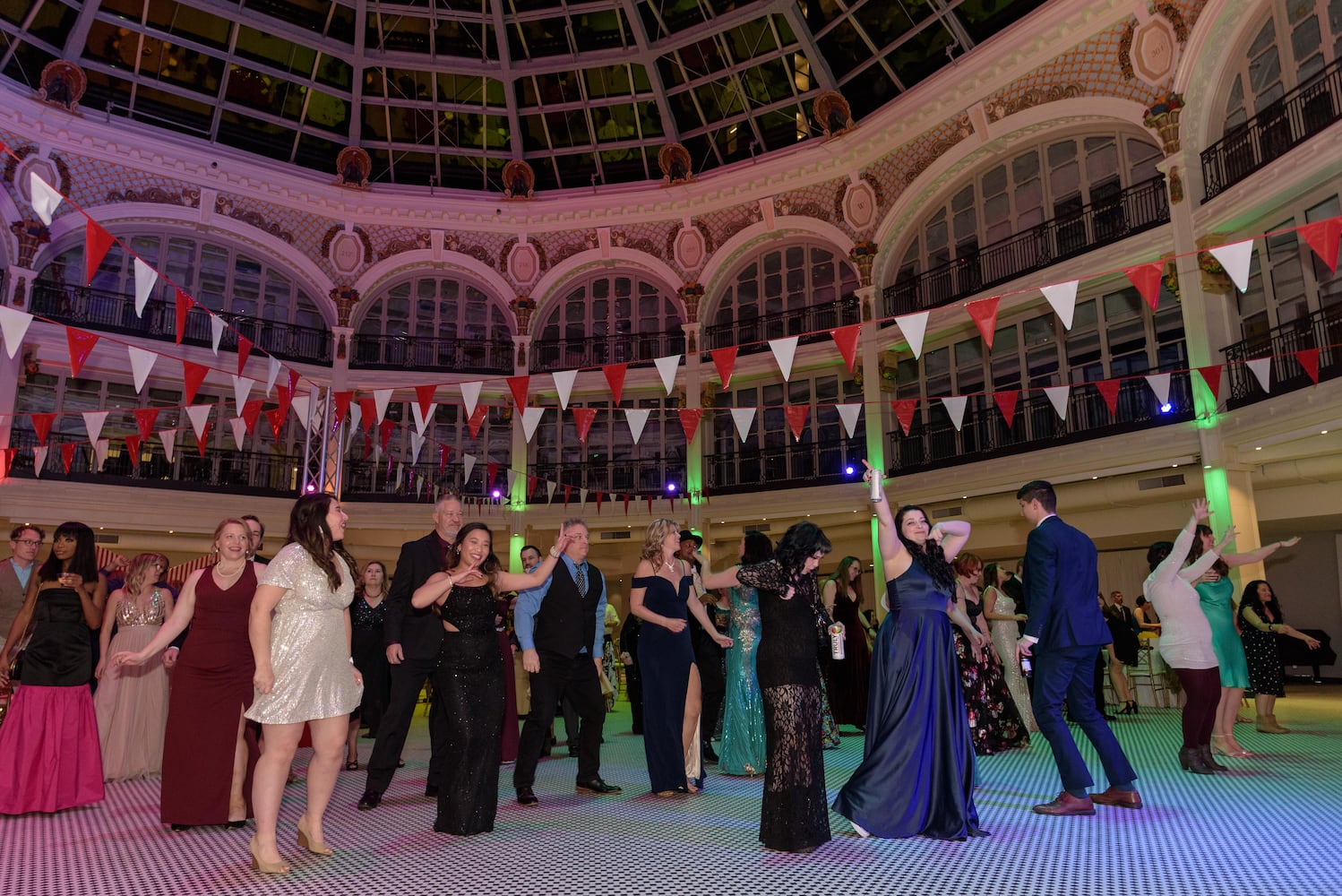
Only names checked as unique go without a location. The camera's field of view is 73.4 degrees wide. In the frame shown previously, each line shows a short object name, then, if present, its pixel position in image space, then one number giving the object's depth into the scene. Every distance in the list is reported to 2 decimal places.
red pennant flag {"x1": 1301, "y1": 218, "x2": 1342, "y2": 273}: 6.65
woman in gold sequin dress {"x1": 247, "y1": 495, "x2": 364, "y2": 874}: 3.51
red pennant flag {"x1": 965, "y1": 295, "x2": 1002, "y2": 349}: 8.15
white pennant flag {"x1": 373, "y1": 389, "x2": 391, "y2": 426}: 11.27
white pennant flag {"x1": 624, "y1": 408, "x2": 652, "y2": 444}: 11.83
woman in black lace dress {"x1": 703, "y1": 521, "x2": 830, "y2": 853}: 3.82
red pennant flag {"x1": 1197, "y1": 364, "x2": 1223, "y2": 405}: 10.55
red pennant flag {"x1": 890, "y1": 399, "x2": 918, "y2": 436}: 11.42
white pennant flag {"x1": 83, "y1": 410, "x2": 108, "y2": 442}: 11.58
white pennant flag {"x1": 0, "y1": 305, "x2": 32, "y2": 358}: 6.84
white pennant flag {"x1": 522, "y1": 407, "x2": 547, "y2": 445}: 13.01
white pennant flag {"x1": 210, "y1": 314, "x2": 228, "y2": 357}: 9.37
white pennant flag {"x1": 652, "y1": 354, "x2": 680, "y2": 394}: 9.60
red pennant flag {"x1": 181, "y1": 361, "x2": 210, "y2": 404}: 9.34
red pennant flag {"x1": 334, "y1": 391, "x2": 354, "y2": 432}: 11.54
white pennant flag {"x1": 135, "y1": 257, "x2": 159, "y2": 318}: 7.49
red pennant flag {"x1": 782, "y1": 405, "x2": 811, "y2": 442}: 11.69
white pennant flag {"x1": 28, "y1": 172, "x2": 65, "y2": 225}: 5.79
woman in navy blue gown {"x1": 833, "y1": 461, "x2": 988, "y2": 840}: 3.97
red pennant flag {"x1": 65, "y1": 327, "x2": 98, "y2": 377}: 8.38
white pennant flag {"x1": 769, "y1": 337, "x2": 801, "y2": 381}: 8.94
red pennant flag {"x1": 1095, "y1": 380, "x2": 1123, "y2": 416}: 10.46
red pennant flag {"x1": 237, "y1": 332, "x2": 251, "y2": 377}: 9.43
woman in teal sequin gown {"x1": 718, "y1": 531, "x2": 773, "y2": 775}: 5.93
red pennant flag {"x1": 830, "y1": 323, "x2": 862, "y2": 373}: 8.44
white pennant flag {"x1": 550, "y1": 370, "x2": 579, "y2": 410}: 10.21
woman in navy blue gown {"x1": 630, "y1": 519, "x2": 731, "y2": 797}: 5.02
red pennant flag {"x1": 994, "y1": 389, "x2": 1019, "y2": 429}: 11.21
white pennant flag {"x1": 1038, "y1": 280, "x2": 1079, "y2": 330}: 7.88
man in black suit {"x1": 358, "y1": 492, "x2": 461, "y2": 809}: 4.80
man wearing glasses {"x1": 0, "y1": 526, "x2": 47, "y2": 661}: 5.59
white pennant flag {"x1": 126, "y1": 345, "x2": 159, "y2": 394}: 8.63
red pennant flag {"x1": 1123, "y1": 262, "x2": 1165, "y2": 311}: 7.74
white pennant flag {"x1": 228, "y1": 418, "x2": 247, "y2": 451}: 12.60
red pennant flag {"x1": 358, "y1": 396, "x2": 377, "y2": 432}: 12.75
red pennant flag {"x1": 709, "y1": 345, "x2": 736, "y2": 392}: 9.43
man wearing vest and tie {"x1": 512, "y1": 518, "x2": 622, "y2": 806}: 4.94
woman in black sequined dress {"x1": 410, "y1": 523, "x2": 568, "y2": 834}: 4.07
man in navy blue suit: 4.39
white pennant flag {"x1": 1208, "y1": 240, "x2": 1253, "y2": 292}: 6.86
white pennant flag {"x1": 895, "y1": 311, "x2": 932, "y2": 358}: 8.24
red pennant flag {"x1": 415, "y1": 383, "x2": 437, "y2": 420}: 10.73
